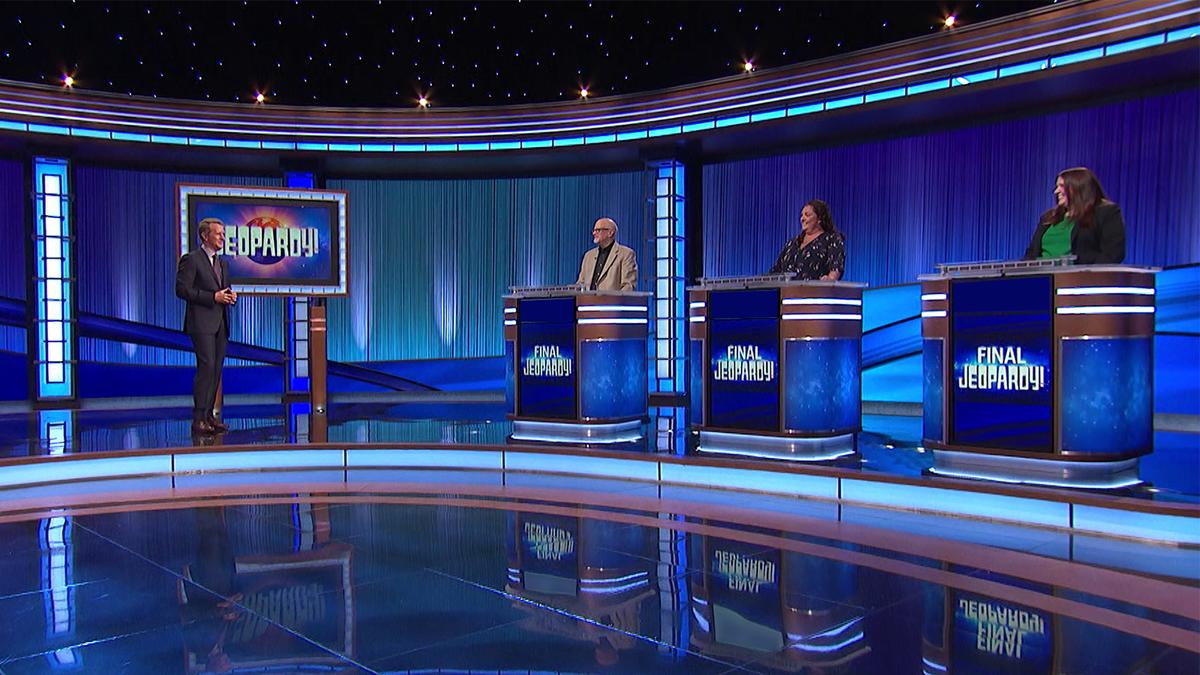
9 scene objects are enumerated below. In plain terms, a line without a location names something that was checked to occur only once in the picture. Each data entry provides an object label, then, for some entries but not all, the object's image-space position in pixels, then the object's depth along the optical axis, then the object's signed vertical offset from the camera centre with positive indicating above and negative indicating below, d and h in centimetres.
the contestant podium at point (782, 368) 441 -25
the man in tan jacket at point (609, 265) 546 +36
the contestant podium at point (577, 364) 519 -27
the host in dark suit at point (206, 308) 559 +9
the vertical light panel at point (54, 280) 817 +40
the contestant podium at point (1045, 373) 359 -23
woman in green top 377 +44
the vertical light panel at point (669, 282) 831 +38
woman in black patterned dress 460 +39
